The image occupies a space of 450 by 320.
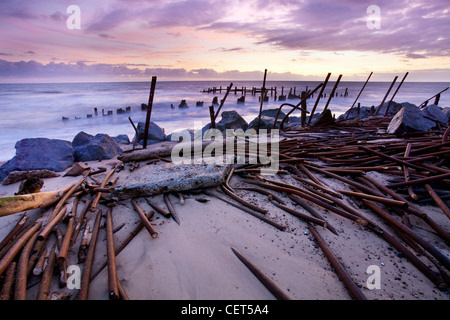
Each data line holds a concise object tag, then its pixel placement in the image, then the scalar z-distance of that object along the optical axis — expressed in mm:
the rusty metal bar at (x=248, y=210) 2632
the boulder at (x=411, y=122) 5945
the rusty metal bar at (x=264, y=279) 1805
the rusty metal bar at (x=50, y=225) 2285
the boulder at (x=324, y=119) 8625
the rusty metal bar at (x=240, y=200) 2930
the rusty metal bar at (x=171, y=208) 2796
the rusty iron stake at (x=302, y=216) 2557
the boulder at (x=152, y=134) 9664
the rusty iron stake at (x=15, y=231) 2350
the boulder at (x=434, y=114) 6865
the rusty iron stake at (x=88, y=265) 1795
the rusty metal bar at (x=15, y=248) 1945
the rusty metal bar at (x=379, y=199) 2548
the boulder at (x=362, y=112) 14523
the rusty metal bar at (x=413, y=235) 2005
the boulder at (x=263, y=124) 11773
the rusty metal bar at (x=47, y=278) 1773
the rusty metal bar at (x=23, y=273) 1715
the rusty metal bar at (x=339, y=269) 1780
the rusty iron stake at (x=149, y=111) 5630
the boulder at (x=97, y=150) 6625
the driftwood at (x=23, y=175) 4680
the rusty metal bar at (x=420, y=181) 2891
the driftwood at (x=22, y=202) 2451
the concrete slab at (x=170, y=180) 3303
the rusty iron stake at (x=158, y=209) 2831
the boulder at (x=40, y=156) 5711
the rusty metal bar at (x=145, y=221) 2465
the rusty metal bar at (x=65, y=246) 2047
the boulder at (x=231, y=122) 12547
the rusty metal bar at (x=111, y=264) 1748
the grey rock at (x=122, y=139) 10528
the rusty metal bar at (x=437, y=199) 2502
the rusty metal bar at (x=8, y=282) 1715
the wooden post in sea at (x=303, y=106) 8820
